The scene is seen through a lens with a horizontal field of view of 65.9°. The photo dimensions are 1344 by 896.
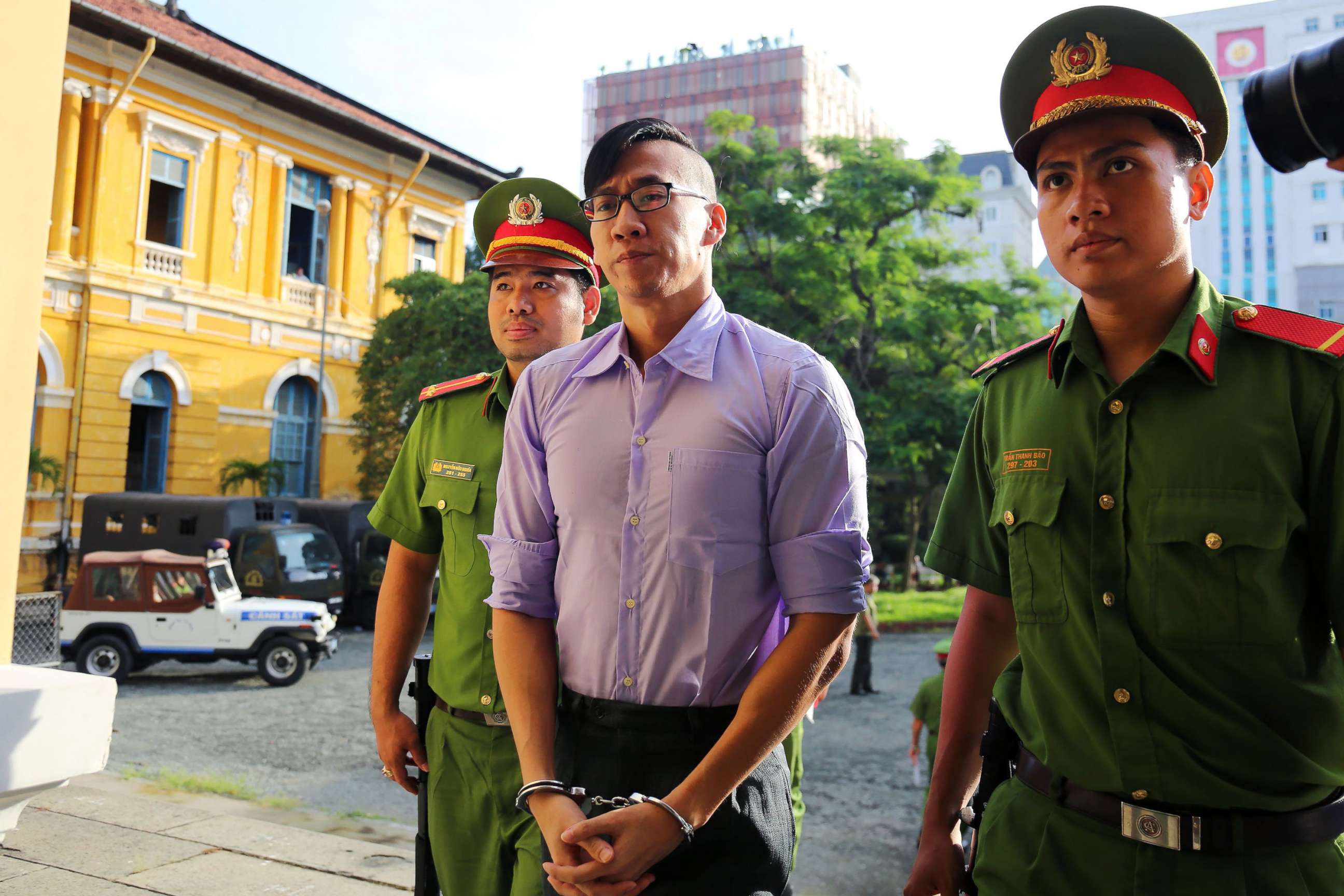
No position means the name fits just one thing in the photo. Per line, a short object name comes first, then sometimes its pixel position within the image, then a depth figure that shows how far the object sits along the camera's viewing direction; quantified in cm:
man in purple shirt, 177
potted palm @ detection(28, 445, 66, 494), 1817
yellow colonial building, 1900
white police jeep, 1155
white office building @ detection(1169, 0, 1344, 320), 6900
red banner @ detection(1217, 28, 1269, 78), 6900
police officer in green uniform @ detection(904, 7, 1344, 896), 155
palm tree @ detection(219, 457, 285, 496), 2111
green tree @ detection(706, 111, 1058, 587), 2020
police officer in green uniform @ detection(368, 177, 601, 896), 262
